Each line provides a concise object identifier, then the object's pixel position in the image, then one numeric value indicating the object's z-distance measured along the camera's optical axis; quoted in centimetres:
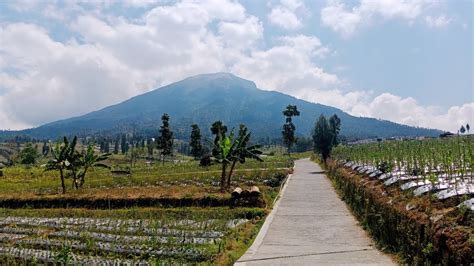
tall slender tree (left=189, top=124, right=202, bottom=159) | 6278
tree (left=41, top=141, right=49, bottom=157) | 12231
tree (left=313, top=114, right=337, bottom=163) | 4450
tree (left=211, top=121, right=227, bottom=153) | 5094
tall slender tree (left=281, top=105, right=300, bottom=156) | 6279
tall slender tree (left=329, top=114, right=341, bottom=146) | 4507
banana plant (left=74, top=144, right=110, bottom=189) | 2948
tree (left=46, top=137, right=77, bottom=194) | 2750
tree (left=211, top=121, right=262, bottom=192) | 2434
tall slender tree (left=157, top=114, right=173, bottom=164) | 5836
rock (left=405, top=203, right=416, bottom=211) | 952
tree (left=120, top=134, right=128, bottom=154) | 13774
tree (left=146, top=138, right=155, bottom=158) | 10161
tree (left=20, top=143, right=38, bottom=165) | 7800
